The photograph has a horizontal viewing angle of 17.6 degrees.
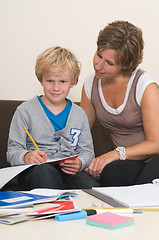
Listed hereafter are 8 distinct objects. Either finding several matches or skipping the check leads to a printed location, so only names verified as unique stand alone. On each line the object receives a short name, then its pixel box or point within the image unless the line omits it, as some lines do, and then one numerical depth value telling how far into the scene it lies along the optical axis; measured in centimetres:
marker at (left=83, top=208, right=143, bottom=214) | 123
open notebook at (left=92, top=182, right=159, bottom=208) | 129
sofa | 211
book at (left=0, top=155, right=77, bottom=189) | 149
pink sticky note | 109
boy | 183
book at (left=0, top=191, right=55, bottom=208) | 120
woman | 183
